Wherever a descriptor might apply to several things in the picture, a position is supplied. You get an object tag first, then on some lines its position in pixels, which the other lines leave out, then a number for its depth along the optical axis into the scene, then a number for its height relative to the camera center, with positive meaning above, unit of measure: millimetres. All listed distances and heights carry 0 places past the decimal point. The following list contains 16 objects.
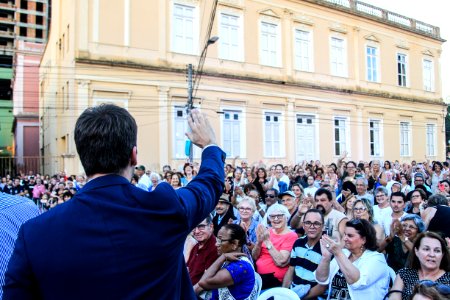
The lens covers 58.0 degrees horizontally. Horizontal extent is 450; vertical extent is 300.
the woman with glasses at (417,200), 6622 -659
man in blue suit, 1410 -255
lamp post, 13475 +2528
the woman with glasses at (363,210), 5461 -671
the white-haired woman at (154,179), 11445 -456
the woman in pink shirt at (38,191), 15155 -1016
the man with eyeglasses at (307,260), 4320 -1098
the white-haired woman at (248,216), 5818 -787
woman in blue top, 3619 -1048
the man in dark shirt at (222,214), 6402 -827
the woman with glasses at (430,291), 2787 -918
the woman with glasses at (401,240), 4680 -934
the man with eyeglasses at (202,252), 4262 -977
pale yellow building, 17297 +4452
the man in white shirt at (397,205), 6020 -664
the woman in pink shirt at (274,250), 4664 -1049
